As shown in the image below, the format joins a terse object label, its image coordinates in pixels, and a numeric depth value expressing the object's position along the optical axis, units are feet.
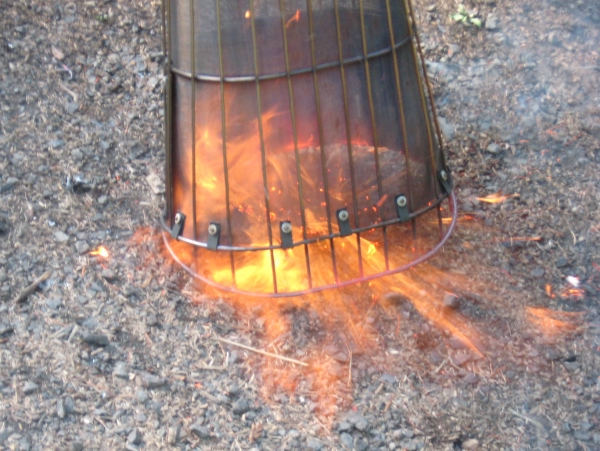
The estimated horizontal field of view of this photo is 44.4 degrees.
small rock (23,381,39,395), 10.20
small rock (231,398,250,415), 9.96
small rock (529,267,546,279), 11.87
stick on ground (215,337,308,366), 10.61
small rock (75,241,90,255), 12.32
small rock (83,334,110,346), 10.82
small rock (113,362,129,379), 10.40
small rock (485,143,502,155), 14.12
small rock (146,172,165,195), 13.39
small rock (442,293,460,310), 11.19
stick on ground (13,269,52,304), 11.55
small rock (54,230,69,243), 12.50
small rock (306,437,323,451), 9.46
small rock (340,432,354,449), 9.52
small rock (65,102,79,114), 14.73
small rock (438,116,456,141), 14.49
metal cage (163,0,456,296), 9.80
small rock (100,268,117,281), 11.87
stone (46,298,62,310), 11.44
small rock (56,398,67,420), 9.89
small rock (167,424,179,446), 9.55
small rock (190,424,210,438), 9.62
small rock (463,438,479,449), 9.41
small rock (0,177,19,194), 13.33
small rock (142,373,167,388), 10.26
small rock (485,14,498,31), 16.31
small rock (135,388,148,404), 10.10
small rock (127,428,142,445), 9.57
